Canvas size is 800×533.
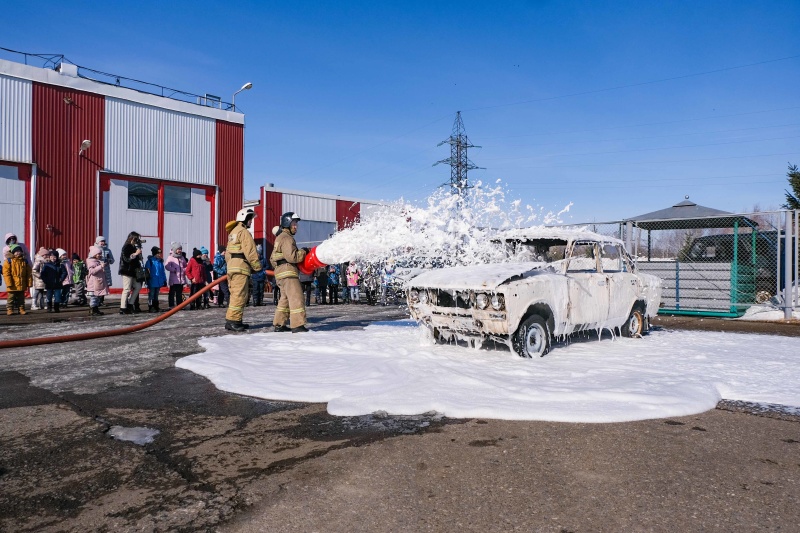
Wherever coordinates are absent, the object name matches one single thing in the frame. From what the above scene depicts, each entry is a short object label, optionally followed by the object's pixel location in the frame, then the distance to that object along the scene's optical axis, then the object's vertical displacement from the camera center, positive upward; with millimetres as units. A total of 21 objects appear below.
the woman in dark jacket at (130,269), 12797 -119
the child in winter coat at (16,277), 12625 -321
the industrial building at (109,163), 18844 +3840
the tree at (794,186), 17766 +2651
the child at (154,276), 13883 -305
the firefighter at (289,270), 9062 -80
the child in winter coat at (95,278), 12922 -338
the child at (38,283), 13664 -499
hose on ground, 7727 -1093
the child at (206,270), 15289 -155
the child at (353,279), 17688 -428
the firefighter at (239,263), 9180 +29
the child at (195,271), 14906 -179
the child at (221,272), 15938 -219
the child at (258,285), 16266 -591
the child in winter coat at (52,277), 13734 -341
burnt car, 6535 -345
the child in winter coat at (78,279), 15789 -444
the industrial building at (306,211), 26172 +2739
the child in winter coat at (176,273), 14469 -229
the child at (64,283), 15109 -544
